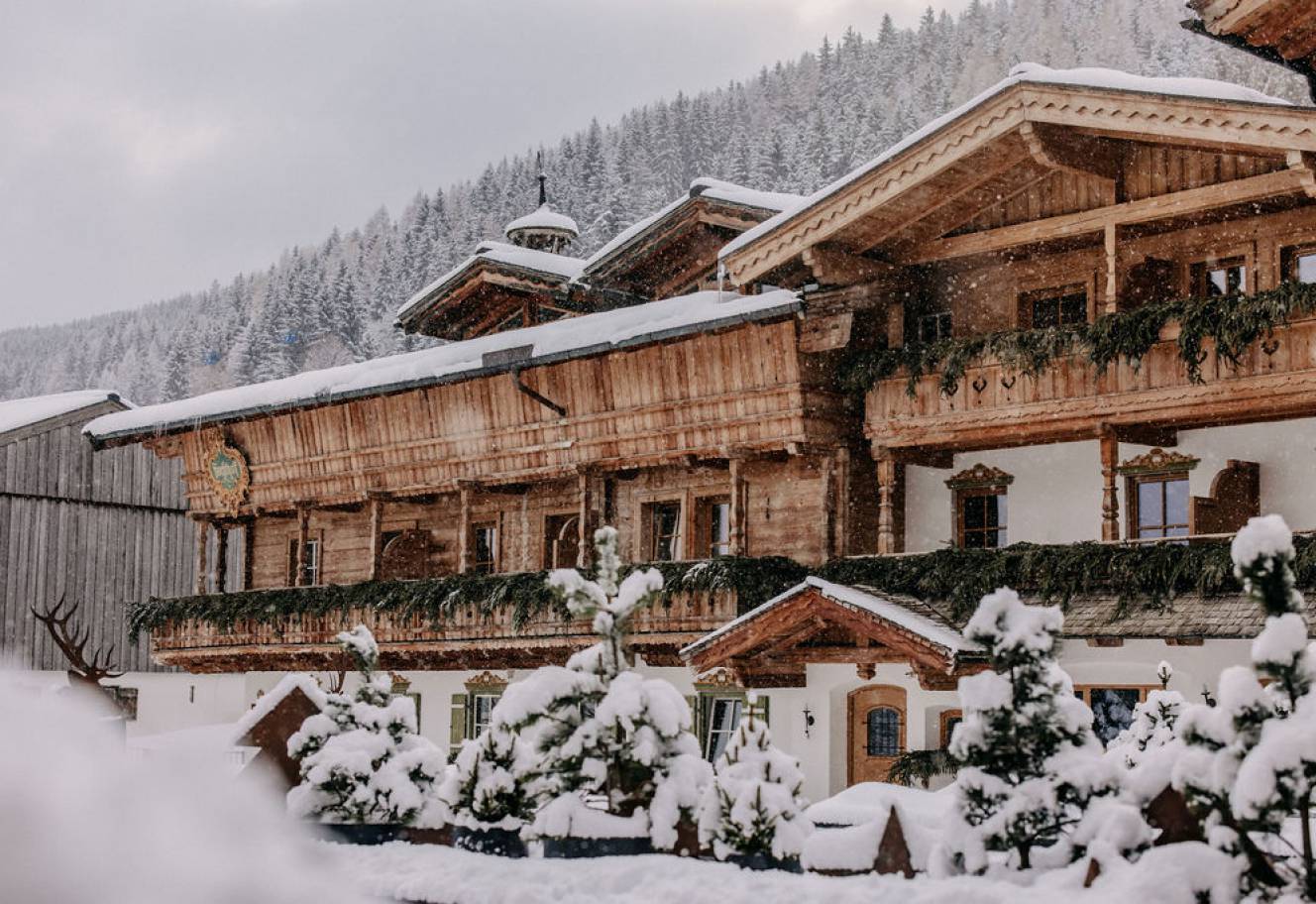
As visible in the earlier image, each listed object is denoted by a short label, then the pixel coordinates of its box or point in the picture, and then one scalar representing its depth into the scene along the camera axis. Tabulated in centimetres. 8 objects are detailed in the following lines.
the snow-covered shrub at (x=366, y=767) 1199
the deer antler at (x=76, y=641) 2253
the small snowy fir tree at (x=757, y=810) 1030
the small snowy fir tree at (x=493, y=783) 1156
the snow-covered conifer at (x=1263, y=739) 718
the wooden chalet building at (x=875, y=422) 2011
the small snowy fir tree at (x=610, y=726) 1098
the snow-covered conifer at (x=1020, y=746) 915
